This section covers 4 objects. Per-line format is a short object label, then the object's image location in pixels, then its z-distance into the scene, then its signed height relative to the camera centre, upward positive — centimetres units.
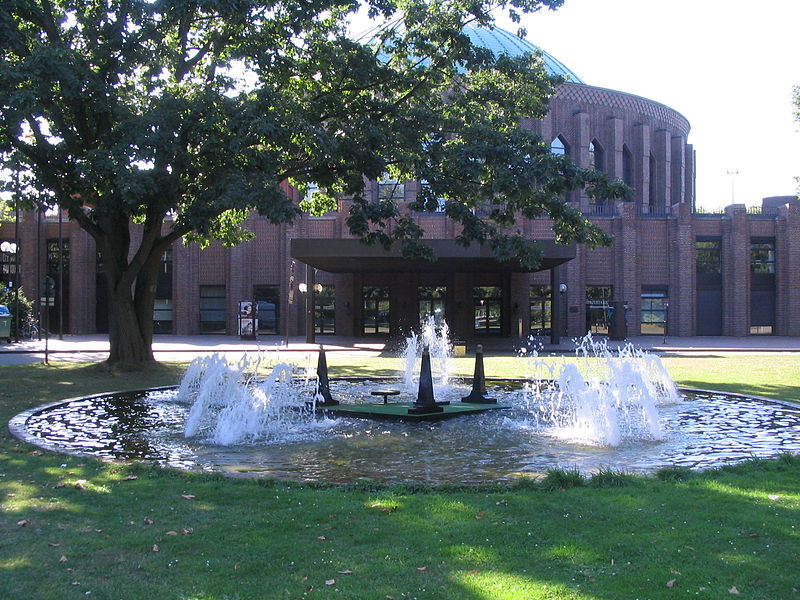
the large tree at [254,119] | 1620 +441
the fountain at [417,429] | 870 -171
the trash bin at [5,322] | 3716 -69
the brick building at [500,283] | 4575 +154
